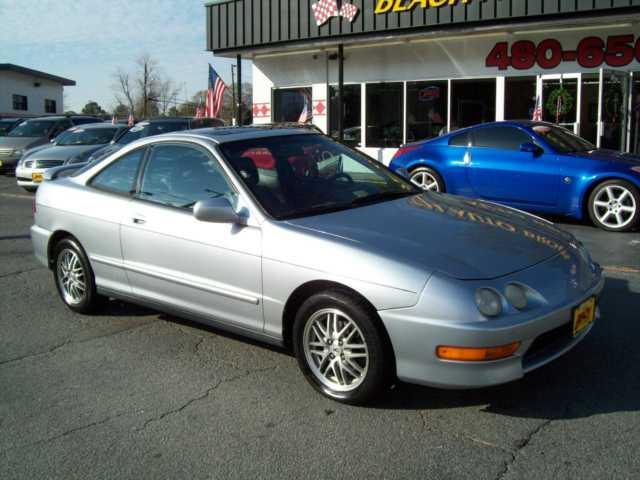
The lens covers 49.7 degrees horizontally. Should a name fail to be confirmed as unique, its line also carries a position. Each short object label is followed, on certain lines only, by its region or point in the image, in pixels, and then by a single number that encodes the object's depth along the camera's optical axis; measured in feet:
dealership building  46.44
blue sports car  28.94
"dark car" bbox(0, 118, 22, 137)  77.92
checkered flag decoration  53.06
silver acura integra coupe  11.18
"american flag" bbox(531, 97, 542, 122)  48.26
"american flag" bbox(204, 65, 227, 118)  67.36
